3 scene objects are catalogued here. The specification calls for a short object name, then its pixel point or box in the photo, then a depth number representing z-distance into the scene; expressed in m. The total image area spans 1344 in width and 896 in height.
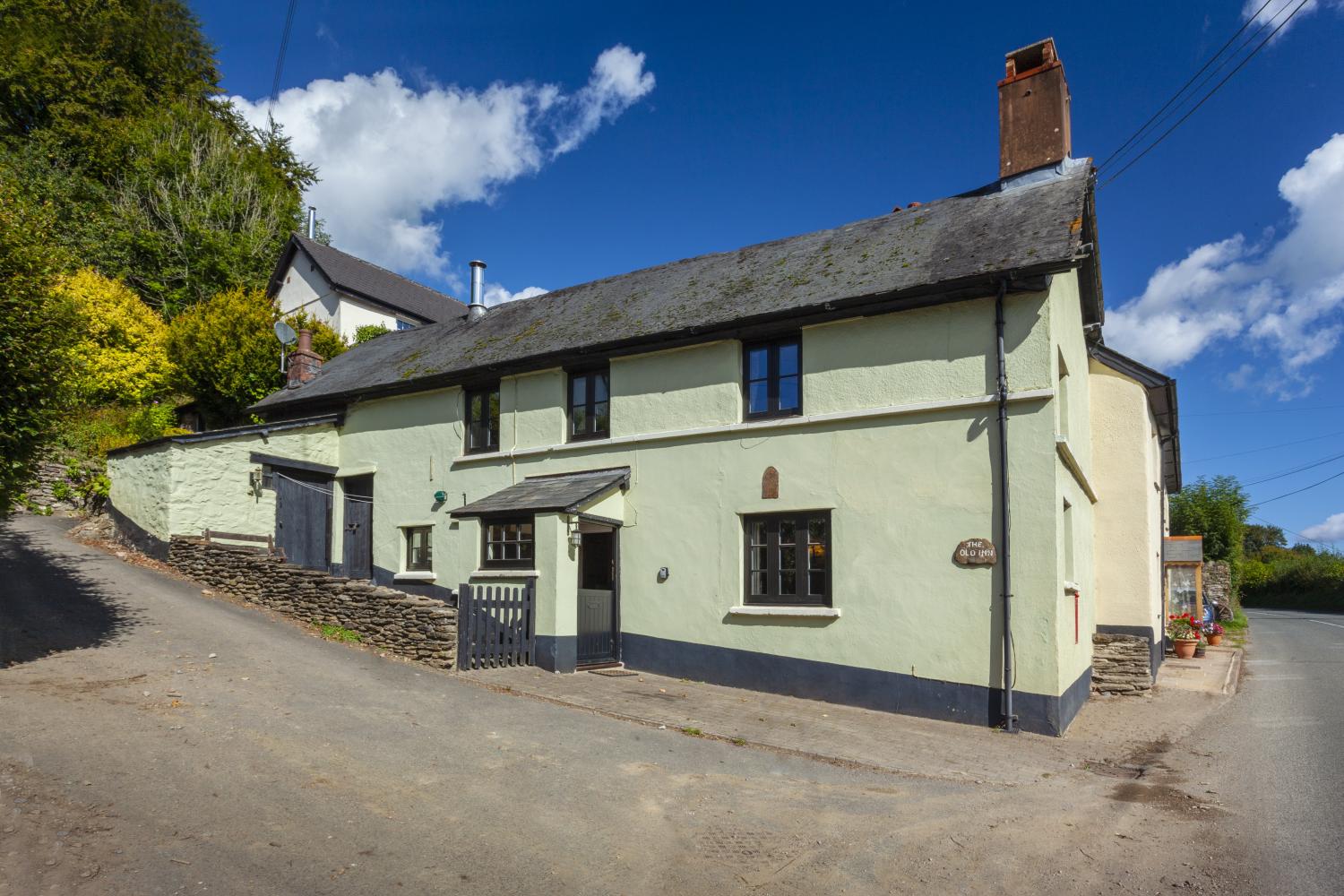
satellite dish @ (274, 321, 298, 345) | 22.95
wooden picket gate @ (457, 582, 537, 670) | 12.39
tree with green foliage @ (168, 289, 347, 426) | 24.33
